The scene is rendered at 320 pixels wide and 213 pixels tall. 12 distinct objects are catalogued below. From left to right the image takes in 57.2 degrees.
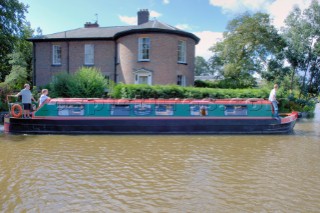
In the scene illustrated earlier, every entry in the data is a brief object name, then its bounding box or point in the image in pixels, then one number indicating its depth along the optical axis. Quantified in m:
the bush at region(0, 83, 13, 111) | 15.92
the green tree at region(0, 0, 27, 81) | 26.22
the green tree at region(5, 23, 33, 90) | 31.43
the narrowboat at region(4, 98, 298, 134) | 11.60
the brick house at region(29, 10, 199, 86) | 20.48
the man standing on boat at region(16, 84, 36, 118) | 11.63
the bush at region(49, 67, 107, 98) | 17.48
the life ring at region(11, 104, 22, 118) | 11.52
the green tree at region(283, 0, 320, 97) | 26.34
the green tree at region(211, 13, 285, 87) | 26.95
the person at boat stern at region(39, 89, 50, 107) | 11.82
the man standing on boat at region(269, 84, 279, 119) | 12.48
